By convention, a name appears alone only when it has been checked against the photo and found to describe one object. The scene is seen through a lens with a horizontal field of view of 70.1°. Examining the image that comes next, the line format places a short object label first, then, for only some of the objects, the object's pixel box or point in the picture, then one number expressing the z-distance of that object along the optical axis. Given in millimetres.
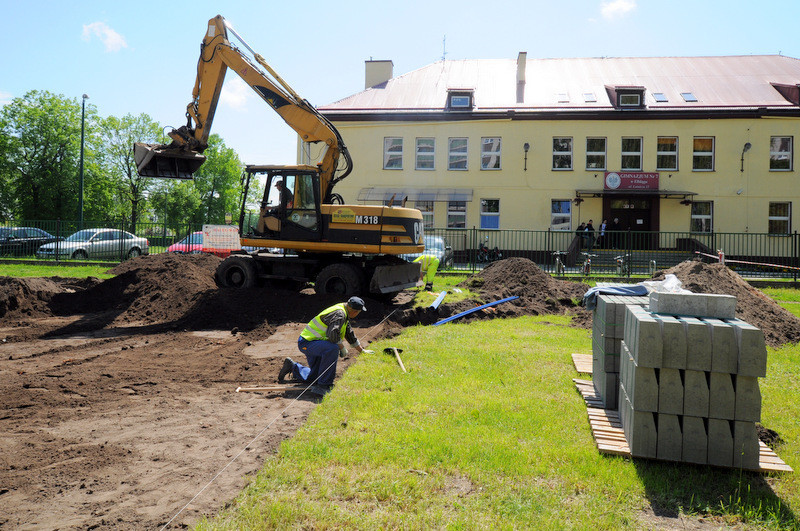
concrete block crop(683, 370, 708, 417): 4637
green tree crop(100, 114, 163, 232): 58281
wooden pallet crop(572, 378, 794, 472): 4723
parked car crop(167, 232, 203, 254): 24906
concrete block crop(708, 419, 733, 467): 4652
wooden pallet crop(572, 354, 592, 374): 7891
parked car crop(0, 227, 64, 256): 24875
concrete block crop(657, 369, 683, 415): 4695
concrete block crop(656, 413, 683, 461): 4762
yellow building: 28594
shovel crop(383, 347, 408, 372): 8413
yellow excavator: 12672
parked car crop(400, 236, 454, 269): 21609
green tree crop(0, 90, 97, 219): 41781
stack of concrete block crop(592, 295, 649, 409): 6113
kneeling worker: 6875
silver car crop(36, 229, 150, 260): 24938
